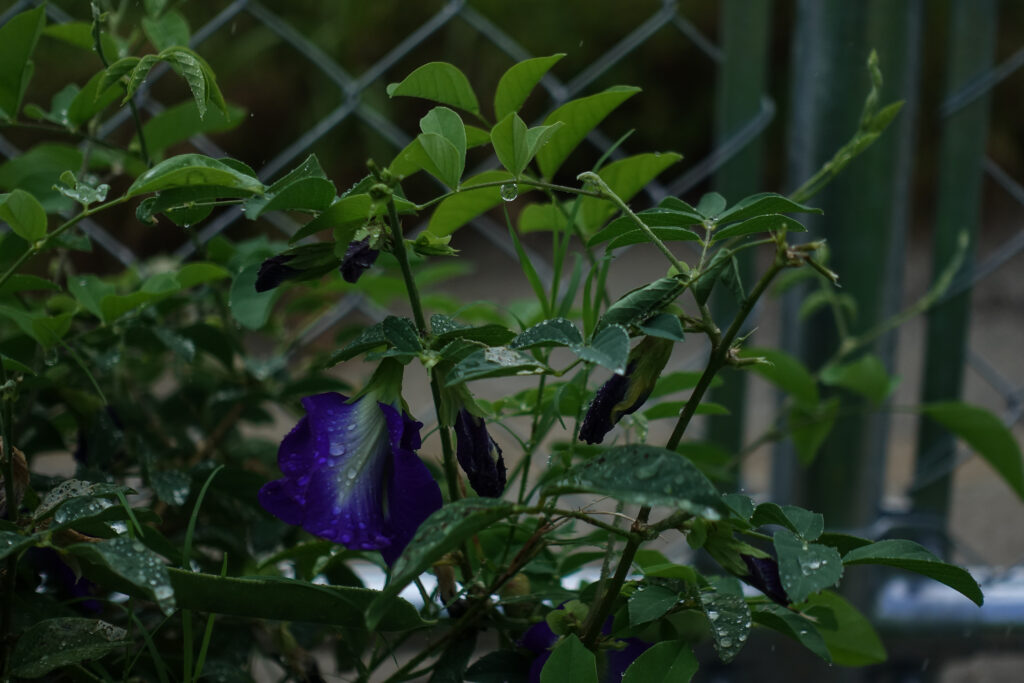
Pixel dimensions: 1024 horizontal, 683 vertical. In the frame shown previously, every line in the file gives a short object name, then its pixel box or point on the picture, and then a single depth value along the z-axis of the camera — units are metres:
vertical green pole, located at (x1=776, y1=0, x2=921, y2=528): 1.30
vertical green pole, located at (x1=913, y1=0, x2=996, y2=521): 1.44
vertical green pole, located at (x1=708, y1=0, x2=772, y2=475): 1.42
